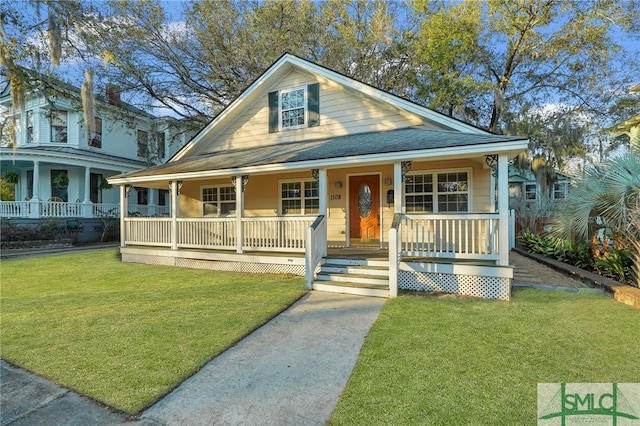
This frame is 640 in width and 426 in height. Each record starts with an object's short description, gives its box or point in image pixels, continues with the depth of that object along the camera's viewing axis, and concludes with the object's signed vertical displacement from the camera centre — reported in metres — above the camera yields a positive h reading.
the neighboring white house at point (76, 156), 16.23 +3.20
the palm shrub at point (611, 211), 6.12 +0.09
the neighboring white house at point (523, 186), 19.33 +2.09
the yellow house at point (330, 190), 6.68 +0.82
